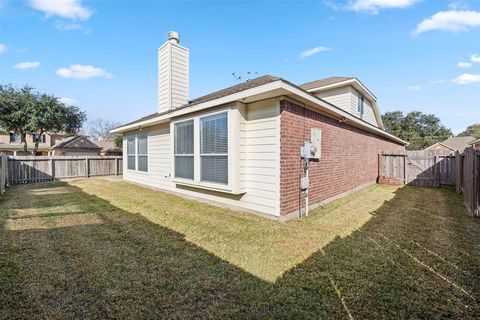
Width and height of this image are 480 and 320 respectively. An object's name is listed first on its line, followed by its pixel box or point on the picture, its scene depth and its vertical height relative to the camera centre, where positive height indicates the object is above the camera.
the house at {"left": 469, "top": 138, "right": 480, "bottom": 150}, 22.58 +1.10
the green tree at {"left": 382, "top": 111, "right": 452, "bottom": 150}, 49.83 +6.27
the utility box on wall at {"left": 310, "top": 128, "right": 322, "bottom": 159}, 6.11 +0.39
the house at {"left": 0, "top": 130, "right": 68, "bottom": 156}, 27.04 +1.65
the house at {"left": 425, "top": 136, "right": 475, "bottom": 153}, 39.01 +1.73
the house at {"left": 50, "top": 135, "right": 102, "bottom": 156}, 28.45 +1.02
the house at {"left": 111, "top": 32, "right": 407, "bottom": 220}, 5.08 +0.30
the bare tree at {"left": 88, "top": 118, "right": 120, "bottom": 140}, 58.33 +7.13
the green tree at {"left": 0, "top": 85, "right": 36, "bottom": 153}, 20.66 +4.40
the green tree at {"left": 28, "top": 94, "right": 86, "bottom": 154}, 21.70 +3.82
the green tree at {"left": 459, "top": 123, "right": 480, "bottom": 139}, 59.32 +6.62
